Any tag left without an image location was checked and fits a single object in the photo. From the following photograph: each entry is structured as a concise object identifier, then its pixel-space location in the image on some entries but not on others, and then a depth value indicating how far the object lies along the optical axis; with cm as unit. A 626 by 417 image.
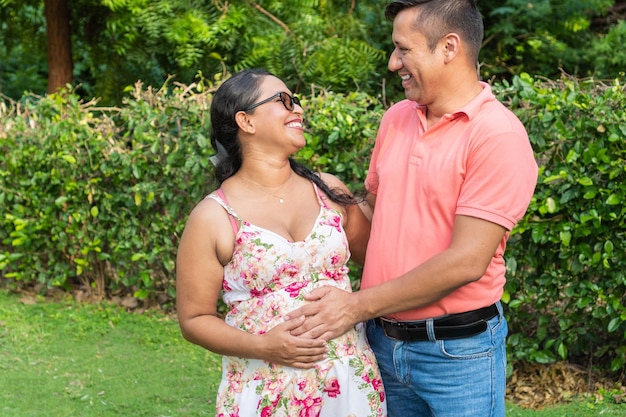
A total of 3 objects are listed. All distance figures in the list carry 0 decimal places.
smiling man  239
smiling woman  265
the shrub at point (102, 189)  572
